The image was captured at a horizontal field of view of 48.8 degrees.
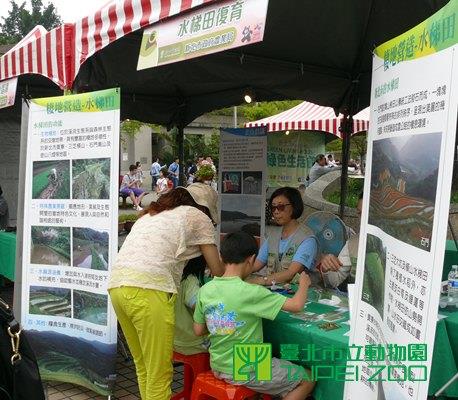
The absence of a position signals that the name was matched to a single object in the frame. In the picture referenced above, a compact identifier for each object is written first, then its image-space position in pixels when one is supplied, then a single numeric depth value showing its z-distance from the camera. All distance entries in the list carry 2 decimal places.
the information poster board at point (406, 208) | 1.48
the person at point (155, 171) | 22.20
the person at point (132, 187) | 16.98
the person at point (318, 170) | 14.58
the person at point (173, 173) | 16.42
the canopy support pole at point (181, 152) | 7.65
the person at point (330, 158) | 22.17
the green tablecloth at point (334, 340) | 2.35
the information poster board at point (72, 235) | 3.37
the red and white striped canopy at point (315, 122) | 8.89
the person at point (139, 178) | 17.69
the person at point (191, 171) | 19.23
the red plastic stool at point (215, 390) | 2.59
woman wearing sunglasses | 3.38
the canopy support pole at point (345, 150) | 5.67
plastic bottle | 2.79
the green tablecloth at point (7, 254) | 5.43
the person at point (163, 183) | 16.58
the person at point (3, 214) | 6.12
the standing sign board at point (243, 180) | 5.70
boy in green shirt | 2.57
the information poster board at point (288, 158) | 6.14
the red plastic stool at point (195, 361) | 3.10
